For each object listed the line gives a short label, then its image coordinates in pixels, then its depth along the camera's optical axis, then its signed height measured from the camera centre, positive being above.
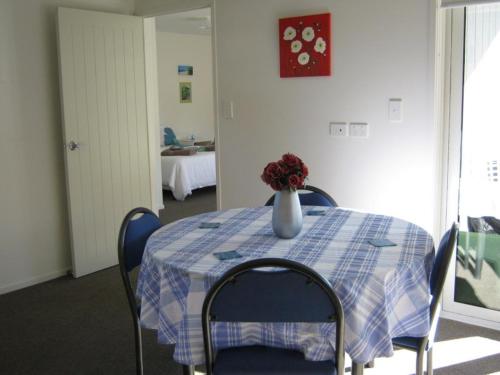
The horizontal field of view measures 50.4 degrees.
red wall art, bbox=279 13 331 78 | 3.54 +0.45
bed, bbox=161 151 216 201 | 6.96 -0.77
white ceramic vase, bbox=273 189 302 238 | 2.28 -0.43
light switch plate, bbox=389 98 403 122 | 3.32 +0.00
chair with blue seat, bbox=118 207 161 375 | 2.36 -0.59
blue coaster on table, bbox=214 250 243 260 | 2.07 -0.55
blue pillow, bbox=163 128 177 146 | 8.37 -0.35
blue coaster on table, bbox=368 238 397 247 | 2.16 -0.54
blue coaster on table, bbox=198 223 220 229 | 2.56 -0.54
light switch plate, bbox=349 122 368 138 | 3.48 -0.12
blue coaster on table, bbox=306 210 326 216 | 2.74 -0.52
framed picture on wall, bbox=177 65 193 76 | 8.94 +0.75
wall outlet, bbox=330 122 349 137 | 3.56 -0.12
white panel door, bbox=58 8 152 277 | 4.02 -0.08
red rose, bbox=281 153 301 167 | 2.23 -0.20
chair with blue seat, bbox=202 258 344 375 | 1.70 -0.59
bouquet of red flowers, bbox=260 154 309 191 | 2.22 -0.25
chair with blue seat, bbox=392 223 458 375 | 2.04 -0.72
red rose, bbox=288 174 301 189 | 2.21 -0.28
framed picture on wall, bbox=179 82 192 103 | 9.02 +0.39
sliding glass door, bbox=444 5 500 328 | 3.08 -0.31
